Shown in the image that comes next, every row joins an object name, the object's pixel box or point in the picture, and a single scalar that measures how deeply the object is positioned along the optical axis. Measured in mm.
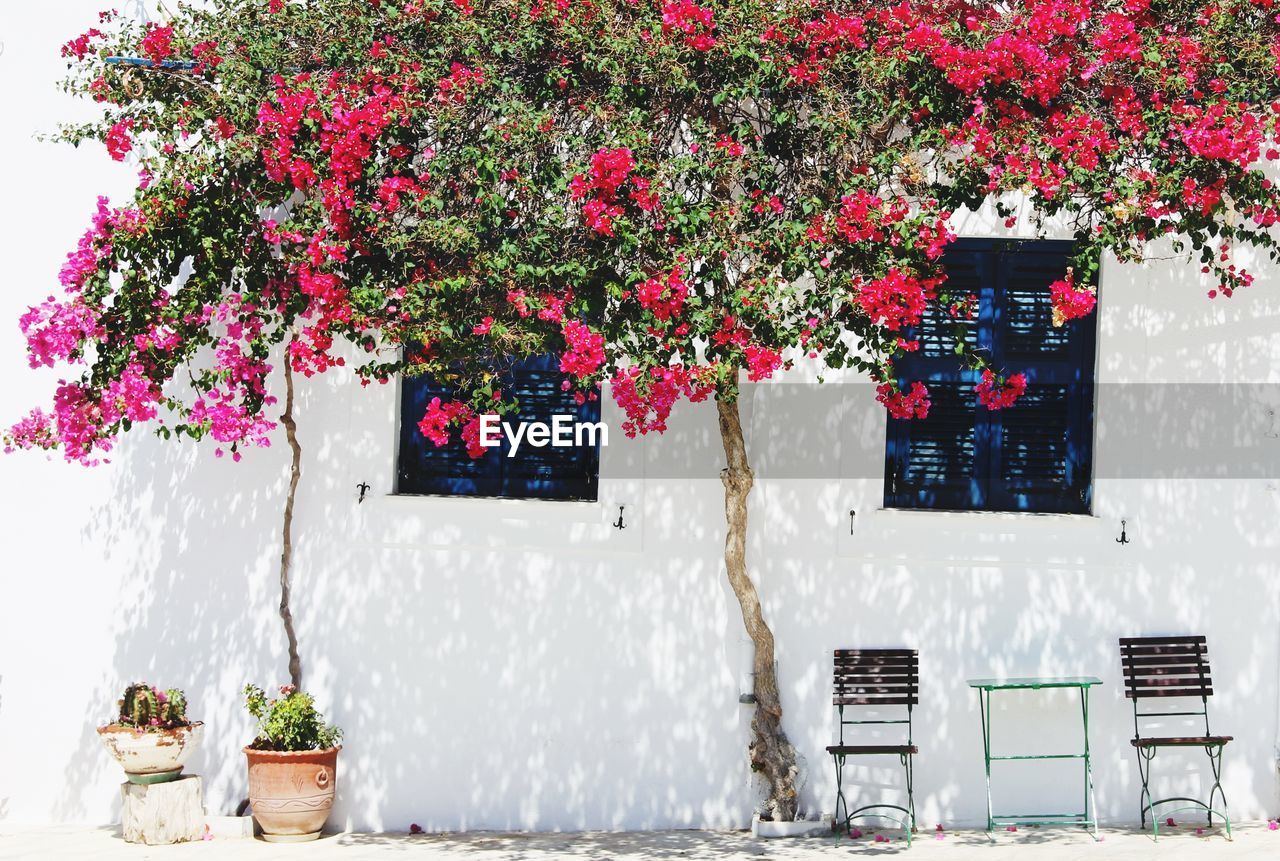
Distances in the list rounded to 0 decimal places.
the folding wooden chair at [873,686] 8047
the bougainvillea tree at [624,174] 7098
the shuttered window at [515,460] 8461
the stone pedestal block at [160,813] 7836
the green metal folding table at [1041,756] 7848
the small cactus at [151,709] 7891
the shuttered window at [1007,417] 8398
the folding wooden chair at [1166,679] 8039
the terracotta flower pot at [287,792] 7879
